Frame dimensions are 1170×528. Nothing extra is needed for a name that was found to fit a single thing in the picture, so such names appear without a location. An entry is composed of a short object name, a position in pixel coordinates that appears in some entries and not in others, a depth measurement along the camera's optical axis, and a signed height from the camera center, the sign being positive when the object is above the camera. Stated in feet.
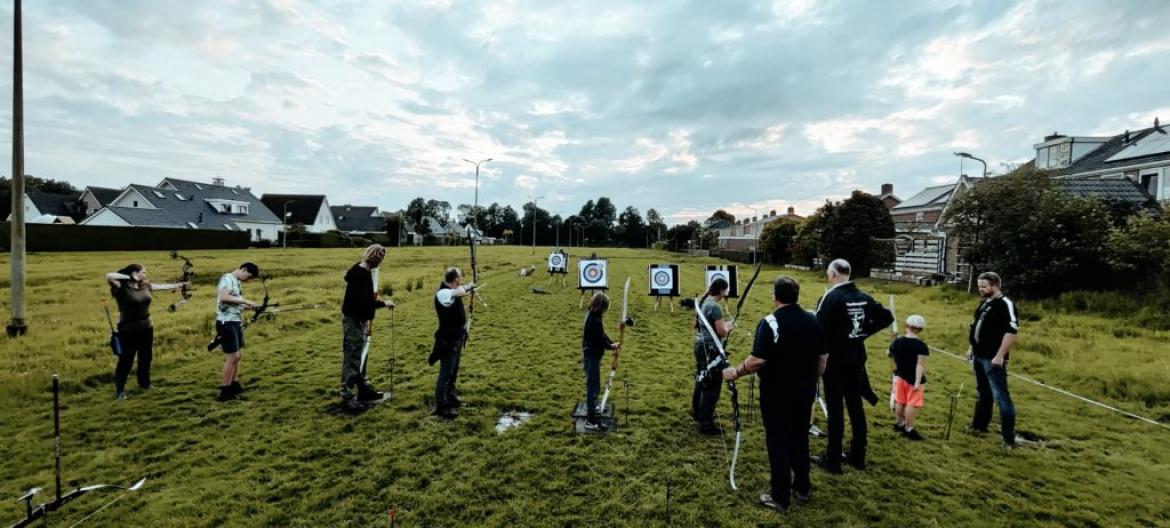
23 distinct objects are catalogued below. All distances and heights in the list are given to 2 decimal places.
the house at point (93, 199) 173.88 +13.01
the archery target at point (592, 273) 57.82 -2.76
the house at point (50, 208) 163.37 +9.06
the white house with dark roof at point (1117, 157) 78.12 +20.39
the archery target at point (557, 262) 78.51 -2.08
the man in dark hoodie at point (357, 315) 19.89 -2.92
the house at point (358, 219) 275.80 +13.75
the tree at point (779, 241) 143.23 +4.38
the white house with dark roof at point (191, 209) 138.10 +9.48
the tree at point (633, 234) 397.39 +14.31
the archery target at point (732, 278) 56.21 -2.80
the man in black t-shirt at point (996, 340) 17.46 -2.86
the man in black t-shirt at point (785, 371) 12.85 -3.08
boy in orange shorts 18.83 -4.35
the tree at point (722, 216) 431.02 +34.15
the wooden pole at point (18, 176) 32.27 +3.84
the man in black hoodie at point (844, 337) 15.30 -2.50
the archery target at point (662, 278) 55.06 -2.92
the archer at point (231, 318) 20.77 -3.34
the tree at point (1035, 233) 48.65 +3.22
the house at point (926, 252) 89.30 +1.54
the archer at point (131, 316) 20.49 -3.38
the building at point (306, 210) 220.66 +14.80
